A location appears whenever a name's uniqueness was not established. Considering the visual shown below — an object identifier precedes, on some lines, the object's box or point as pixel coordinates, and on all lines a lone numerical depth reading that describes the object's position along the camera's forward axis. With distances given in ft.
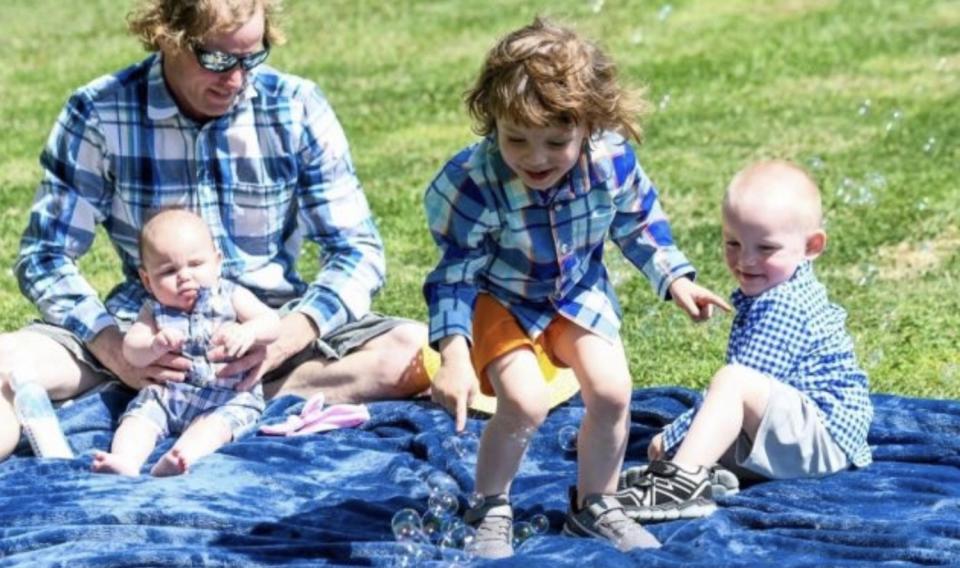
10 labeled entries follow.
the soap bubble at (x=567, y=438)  33.31
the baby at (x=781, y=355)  30.68
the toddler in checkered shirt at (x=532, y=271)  27.33
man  34.21
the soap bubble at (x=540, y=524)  28.99
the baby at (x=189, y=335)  33.14
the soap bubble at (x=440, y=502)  28.23
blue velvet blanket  27.83
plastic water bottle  32.93
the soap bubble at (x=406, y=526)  27.49
